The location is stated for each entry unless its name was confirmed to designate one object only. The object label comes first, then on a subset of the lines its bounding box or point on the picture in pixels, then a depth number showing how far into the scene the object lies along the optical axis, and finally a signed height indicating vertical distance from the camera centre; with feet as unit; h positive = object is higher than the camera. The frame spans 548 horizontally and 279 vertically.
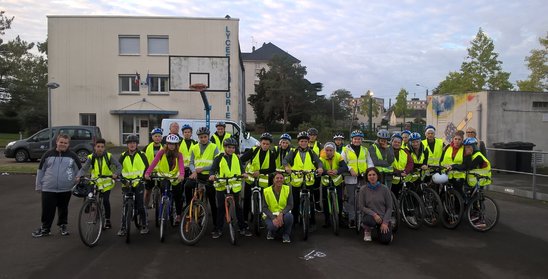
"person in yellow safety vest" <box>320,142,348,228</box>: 25.36 -2.04
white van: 65.16 +0.14
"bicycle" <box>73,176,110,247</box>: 21.79 -4.29
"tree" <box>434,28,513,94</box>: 112.98 +15.65
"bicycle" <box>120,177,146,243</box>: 22.56 -3.80
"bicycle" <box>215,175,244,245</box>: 22.47 -4.01
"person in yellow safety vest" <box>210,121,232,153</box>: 30.04 -0.38
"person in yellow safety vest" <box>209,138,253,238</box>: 23.44 -2.26
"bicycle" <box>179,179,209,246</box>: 22.26 -4.57
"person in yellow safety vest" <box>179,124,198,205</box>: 26.49 -1.00
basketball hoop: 57.77 +5.67
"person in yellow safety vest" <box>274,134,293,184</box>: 25.25 -1.06
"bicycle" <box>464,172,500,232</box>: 25.12 -4.42
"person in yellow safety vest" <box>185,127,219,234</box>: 24.45 -1.70
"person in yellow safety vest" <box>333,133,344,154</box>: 30.04 -0.67
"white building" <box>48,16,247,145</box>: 113.50 +15.06
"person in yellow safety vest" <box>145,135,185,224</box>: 24.08 -1.93
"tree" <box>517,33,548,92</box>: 114.11 +15.90
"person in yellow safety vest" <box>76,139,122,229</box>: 24.00 -1.97
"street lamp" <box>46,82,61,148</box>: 57.57 +5.65
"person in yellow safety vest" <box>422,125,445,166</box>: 28.76 -0.98
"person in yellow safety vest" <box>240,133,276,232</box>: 25.00 -1.64
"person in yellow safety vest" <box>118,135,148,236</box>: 23.90 -2.06
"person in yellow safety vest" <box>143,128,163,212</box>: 27.84 -1.02
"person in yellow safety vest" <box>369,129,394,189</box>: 26.18 -1.44
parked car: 69.15 -2.29
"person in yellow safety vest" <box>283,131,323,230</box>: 24.47 -1.75
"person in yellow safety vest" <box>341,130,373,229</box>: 25.66 -1.98
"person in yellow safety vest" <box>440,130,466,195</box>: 26.58 -1.60
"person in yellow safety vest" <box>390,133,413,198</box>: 26.78 -1.94
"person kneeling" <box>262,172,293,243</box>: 23.18 -4.01
